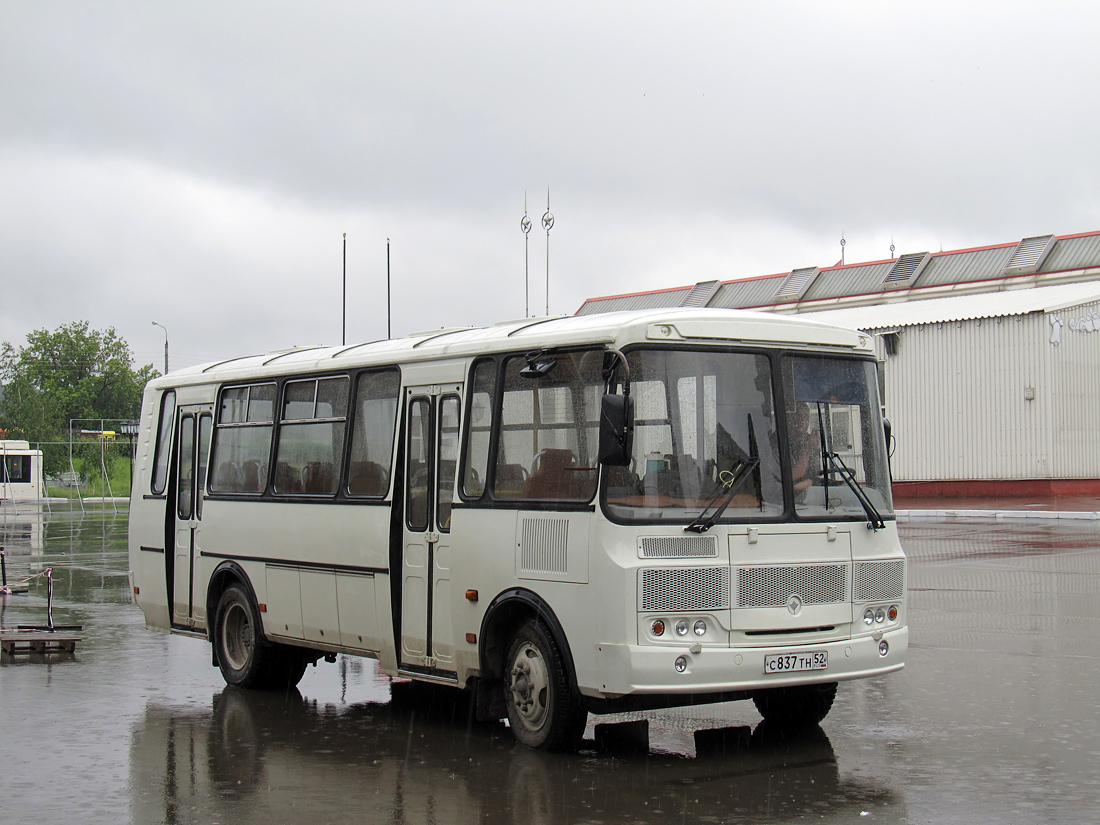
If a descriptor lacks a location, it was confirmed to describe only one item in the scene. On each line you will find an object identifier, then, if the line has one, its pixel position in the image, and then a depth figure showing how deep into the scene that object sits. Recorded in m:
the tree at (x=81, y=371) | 104.31
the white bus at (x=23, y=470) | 61.62
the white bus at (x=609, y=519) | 7.88
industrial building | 40.56
